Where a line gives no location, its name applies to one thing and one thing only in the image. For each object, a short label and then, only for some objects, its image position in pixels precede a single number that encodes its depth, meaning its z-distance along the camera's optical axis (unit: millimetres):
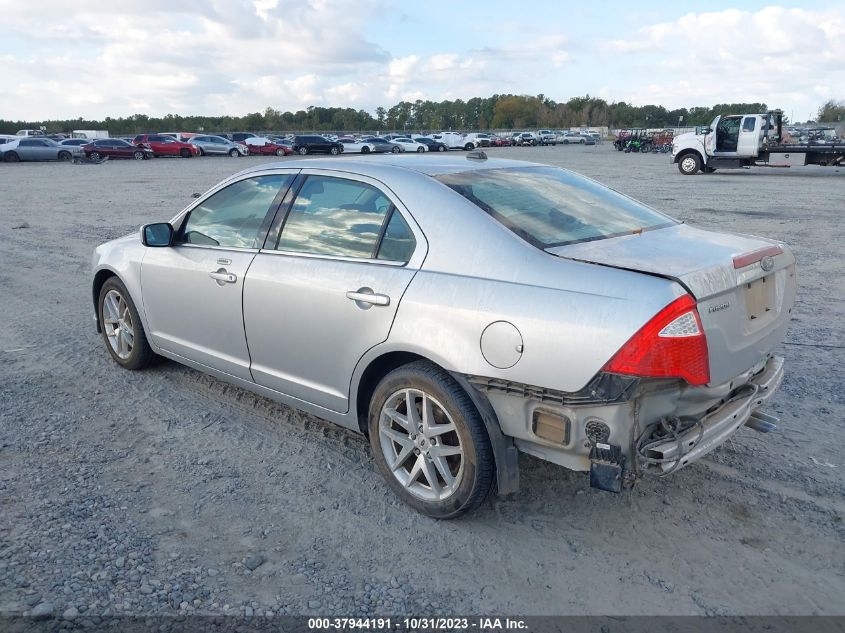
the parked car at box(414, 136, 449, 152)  55012
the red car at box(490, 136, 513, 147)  68250
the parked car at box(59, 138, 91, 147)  43156
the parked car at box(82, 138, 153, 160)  42562
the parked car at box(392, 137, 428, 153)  51500
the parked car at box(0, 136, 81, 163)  40625
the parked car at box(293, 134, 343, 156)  48125
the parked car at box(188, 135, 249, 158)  48838
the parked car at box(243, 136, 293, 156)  50188
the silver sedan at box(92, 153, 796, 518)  2777
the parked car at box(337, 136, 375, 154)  48656
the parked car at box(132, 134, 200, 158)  46156
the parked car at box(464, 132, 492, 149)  62506
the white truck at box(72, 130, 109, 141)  68038
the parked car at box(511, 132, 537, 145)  73250
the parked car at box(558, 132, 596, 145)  79562
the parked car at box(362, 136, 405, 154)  49844
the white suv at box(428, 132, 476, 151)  58625
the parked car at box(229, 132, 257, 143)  54656
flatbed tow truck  25594
